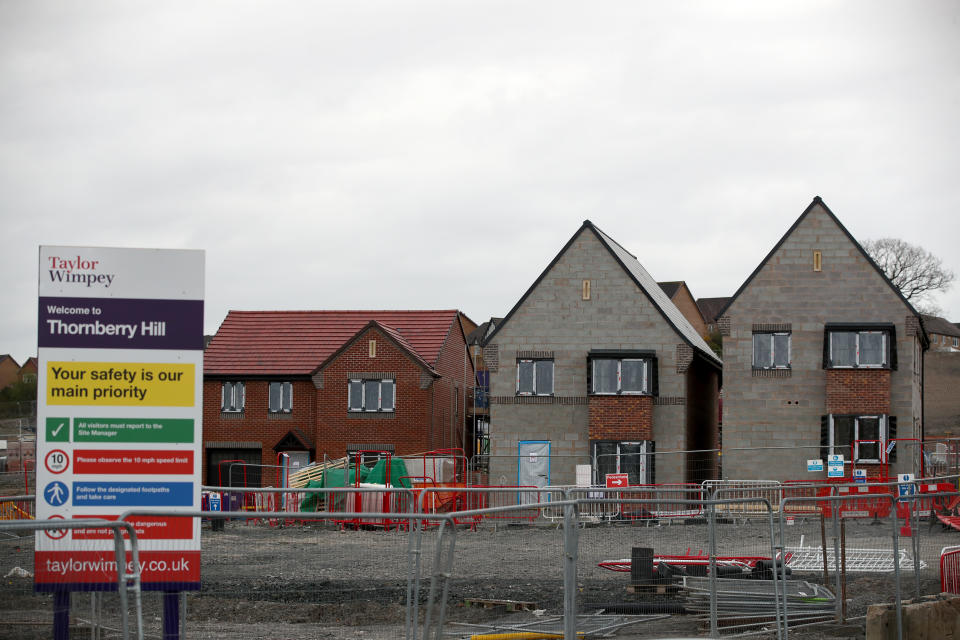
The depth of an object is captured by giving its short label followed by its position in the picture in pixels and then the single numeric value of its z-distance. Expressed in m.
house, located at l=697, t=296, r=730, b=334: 126.93
